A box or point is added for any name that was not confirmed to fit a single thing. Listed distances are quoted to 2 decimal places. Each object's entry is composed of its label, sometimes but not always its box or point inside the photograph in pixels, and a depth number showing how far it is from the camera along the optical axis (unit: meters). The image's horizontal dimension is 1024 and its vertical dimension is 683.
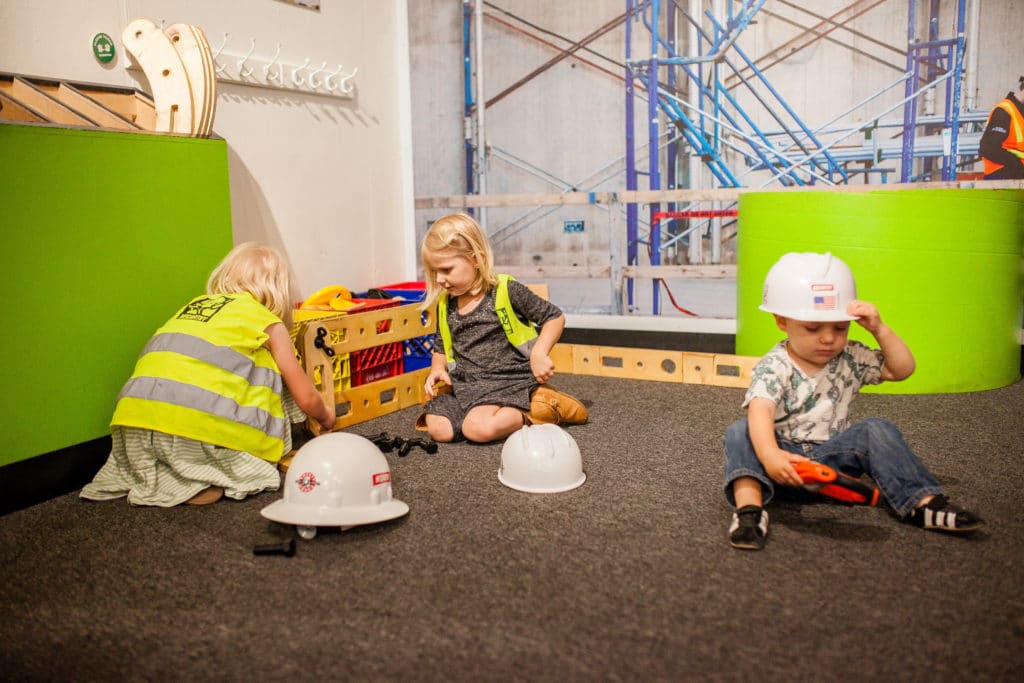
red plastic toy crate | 3.27
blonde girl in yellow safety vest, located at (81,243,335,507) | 2.25
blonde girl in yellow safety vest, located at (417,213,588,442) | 2.80
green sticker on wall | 2.68
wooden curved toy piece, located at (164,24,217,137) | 2.64
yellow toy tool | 3.29
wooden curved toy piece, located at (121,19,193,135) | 2.65
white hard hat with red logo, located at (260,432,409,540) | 1.95
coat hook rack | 3.19
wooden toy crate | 2.90
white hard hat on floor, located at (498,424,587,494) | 2.27
